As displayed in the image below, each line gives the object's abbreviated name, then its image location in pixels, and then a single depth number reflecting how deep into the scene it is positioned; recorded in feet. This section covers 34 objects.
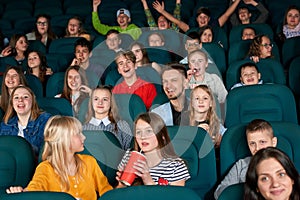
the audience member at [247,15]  14.95
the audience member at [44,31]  14.92
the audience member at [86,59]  12.13
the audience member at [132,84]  10.84
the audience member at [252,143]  7.49
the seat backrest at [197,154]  7.93
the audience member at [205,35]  13.42
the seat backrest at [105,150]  8.02
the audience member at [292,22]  13.79
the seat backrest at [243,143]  7.88
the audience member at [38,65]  12.57
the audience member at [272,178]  5.94
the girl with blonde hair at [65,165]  7.07
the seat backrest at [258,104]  9.62
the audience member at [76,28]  14.87
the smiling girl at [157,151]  7.48
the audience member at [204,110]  9.20
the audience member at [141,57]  11.86
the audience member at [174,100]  9.66
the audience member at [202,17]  14.58
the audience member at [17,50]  13.63
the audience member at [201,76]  10.95
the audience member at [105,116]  9.27
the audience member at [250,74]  10.80
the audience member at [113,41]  13.35
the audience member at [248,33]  13.53
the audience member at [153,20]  14.84
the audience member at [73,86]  10.97
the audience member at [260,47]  12.25
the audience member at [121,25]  14.49
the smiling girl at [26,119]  9.24
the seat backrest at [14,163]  7.78
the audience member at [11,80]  10.75
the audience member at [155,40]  13.13
